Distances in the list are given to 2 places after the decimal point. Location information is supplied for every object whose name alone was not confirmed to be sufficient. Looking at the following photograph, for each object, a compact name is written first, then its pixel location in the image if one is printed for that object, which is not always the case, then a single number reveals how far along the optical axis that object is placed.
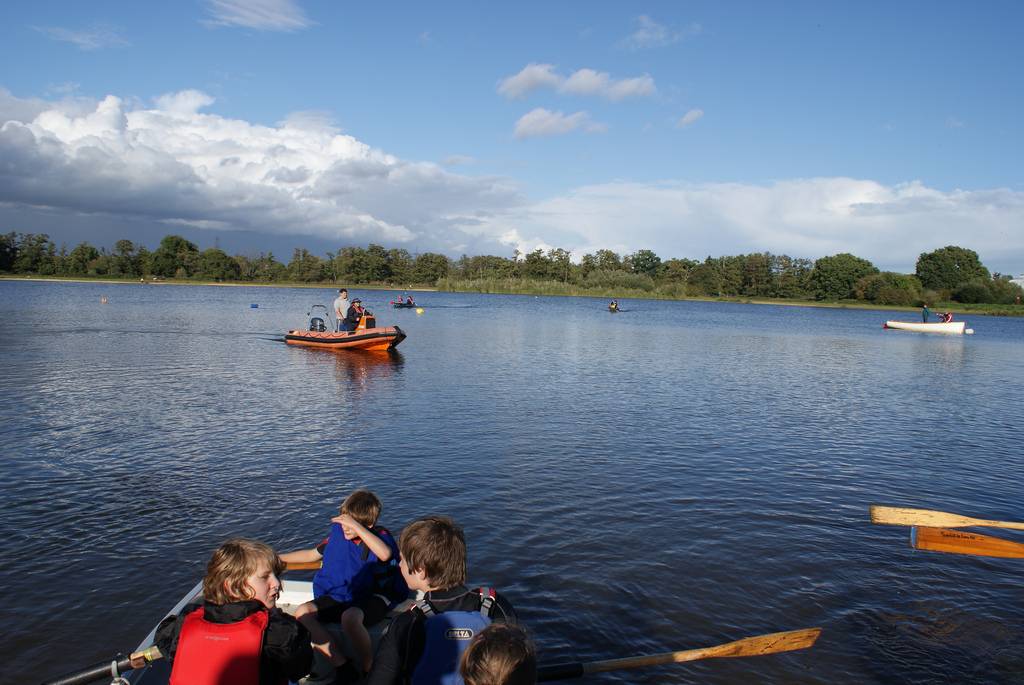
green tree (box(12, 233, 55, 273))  130.00
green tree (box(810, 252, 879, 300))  130.75
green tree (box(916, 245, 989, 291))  131.00
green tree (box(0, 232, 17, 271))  128.41
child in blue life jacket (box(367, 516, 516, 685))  3.29
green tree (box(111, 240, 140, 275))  137.25
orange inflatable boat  25.64
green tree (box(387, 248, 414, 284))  150.25
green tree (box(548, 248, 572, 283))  137.12
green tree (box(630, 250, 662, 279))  172.50
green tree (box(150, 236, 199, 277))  138.88
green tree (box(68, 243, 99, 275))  135.12
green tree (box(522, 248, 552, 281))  137.75
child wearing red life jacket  3.47
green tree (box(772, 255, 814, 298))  138.38
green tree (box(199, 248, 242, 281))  141.12
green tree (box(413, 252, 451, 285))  149.73
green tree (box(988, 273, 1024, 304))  112.11
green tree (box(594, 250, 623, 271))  151.36
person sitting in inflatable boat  26.39
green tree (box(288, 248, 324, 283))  148.50
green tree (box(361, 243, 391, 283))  148.62
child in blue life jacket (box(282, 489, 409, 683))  4.75
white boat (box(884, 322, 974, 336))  54.31
